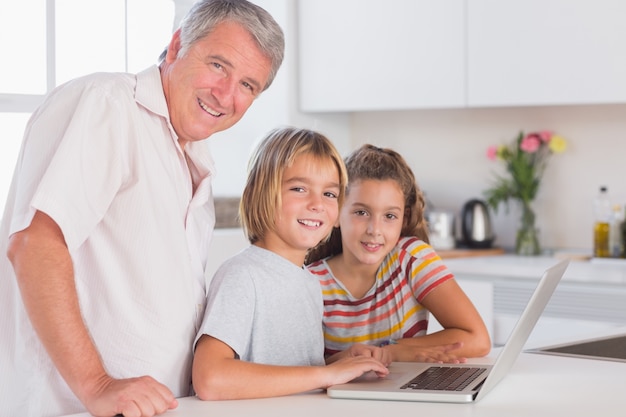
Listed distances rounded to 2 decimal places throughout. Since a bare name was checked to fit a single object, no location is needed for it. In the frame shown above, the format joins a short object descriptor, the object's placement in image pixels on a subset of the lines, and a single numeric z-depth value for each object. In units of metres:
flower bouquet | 4.20
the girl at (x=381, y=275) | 2.21
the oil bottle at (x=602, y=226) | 3.95
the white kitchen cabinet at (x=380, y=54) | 4.11
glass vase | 4.19
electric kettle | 4.29
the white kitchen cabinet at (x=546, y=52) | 3.74
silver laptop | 1.60
